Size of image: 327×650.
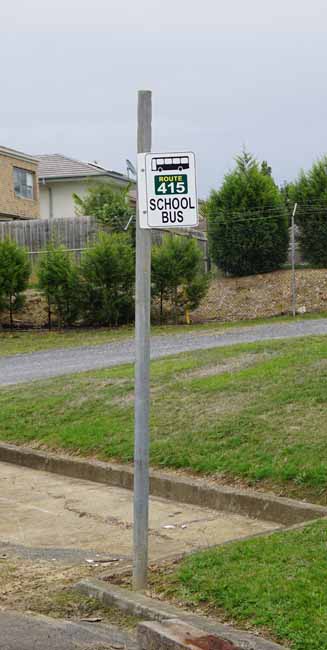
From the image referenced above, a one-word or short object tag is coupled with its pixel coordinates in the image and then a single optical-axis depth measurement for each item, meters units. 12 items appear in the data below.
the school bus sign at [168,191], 5.75
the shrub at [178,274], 27.03
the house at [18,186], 44.09
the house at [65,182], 48.50
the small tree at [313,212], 29.62
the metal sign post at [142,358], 5.94
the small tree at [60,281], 26.98
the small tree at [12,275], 27.38
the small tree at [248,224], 29.61
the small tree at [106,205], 34.41
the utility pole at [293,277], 26.49
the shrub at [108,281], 26.97
